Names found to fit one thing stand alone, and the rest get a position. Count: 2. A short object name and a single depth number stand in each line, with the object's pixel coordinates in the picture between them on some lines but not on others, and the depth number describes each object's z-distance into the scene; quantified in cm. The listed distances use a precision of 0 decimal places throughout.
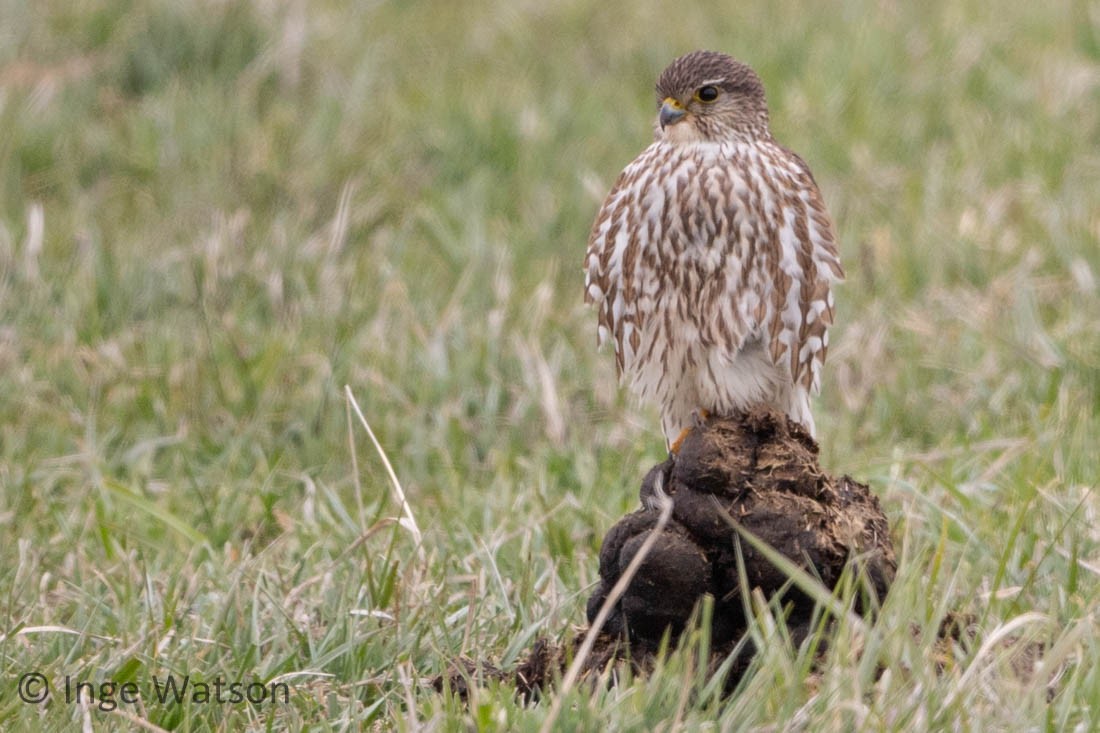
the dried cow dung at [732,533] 667
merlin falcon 789
